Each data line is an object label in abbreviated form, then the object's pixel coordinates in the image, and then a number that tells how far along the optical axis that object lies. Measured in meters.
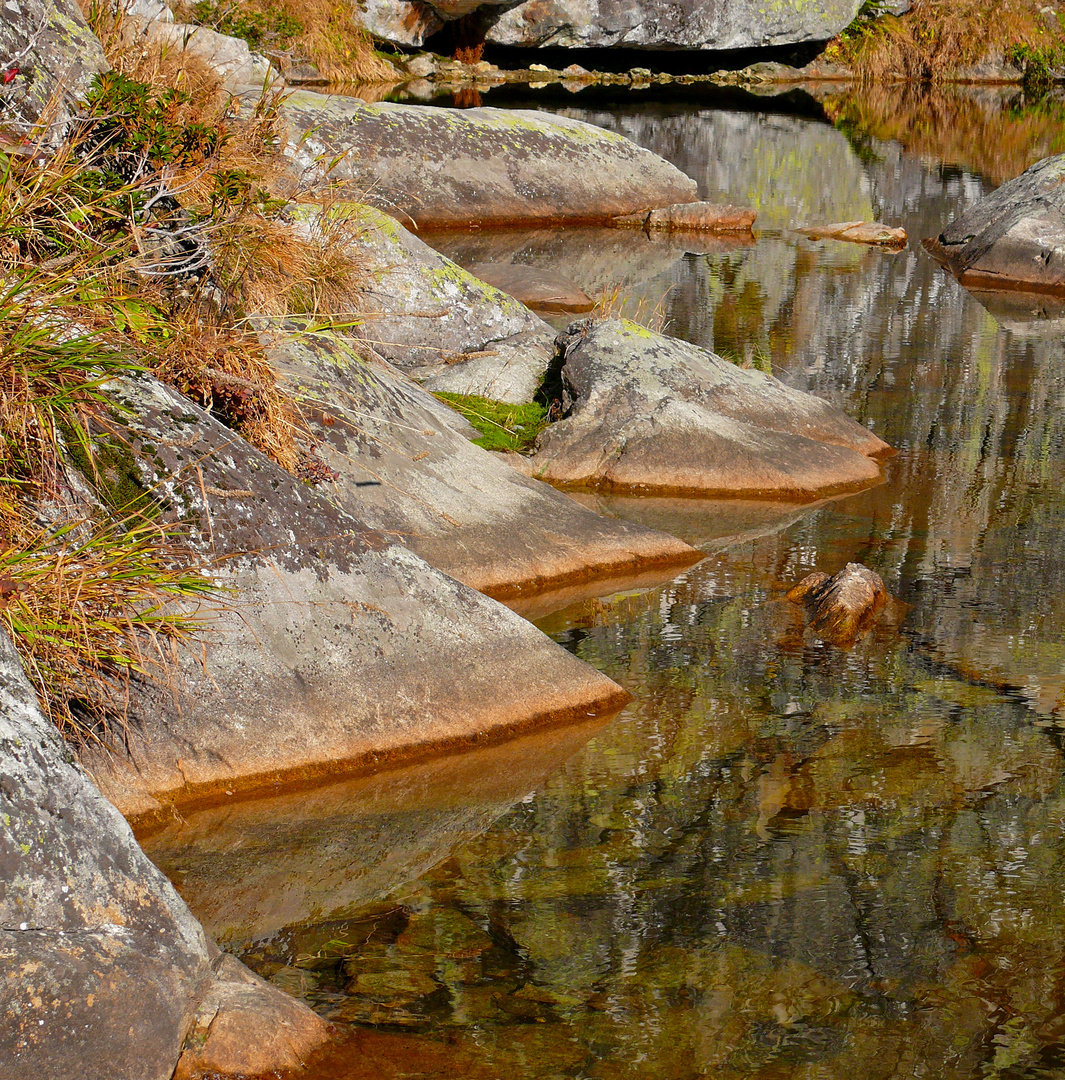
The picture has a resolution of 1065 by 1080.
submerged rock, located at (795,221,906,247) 17.00
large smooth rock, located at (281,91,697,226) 16.05
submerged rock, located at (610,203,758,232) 17.36
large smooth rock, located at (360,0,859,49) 30.27
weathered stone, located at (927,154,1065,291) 15.34
